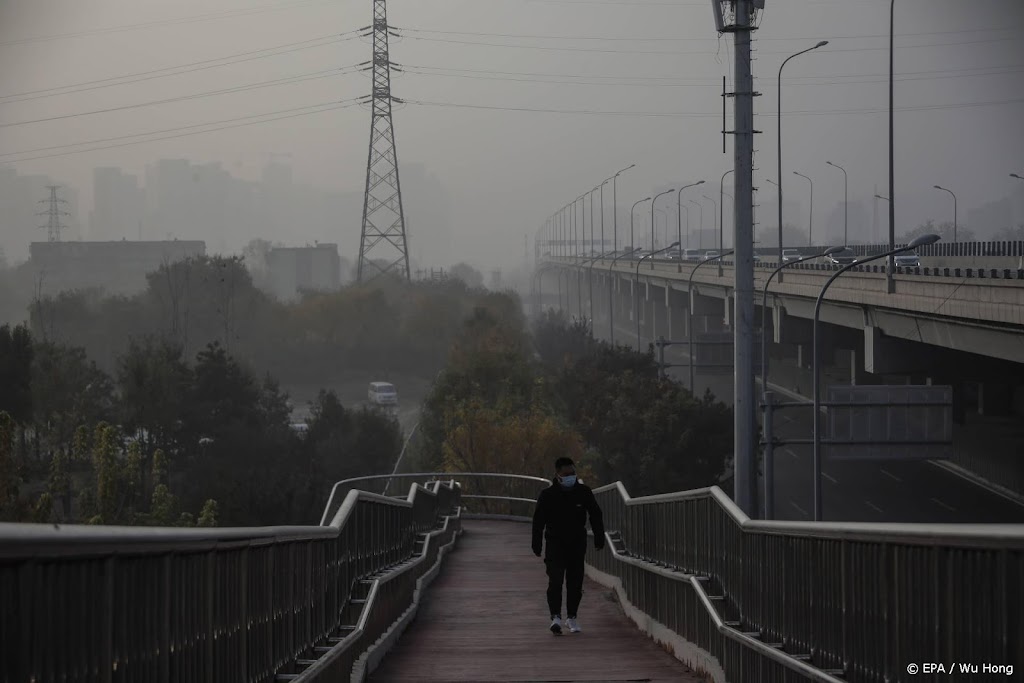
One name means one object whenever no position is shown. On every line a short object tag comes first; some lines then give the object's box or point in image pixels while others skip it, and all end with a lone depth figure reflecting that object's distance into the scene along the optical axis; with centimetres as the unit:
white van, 9761
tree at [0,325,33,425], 5119
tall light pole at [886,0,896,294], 4375
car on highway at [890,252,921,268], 7944
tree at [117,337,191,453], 7075
